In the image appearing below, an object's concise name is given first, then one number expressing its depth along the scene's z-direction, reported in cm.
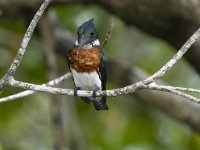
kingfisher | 777
